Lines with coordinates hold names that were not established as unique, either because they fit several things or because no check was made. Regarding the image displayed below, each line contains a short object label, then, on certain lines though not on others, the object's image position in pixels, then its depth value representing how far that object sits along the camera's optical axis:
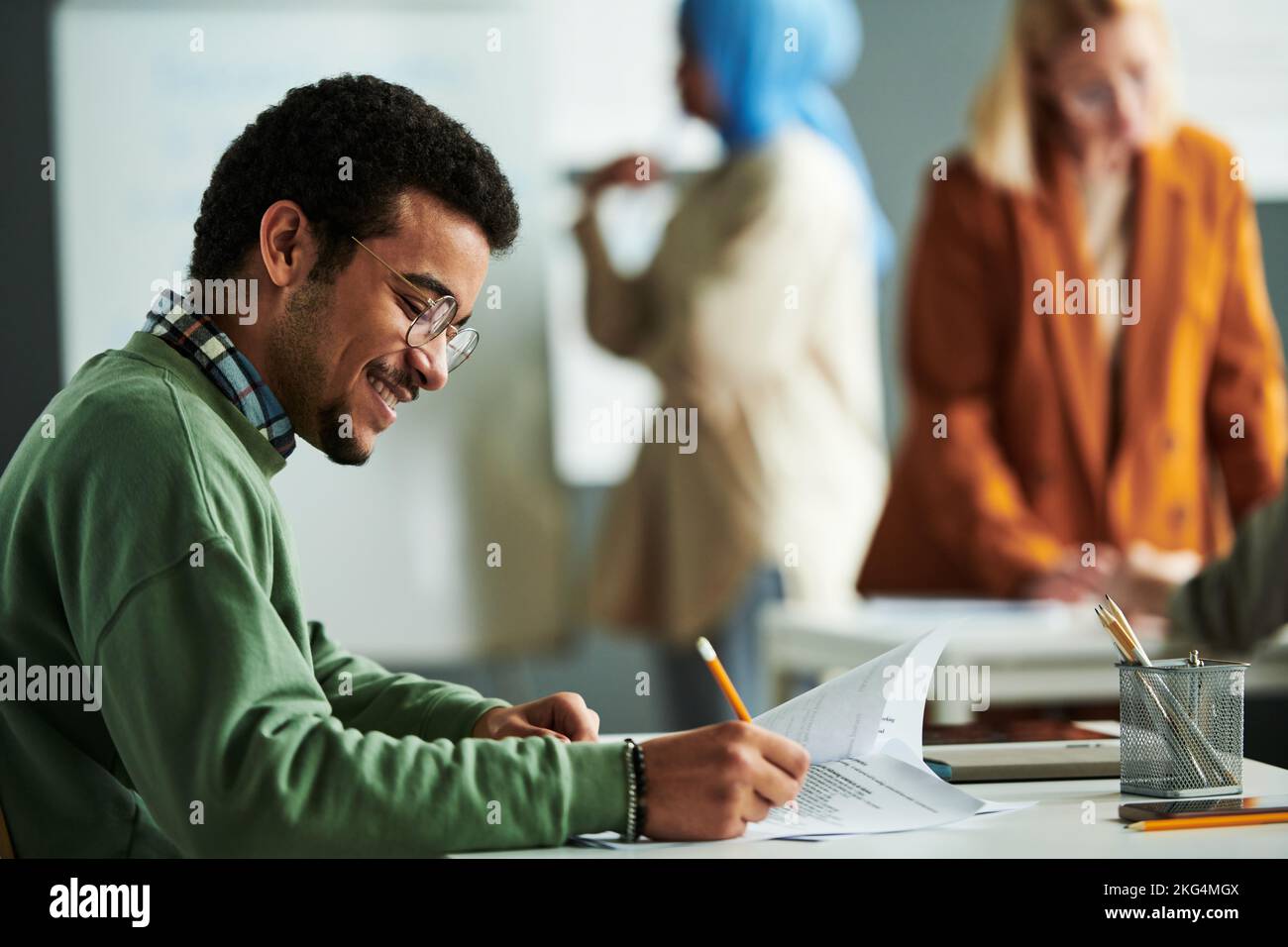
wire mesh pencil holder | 2.54
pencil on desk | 2.44
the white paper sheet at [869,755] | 2.47
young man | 2.36
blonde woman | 5.23
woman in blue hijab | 5.82
